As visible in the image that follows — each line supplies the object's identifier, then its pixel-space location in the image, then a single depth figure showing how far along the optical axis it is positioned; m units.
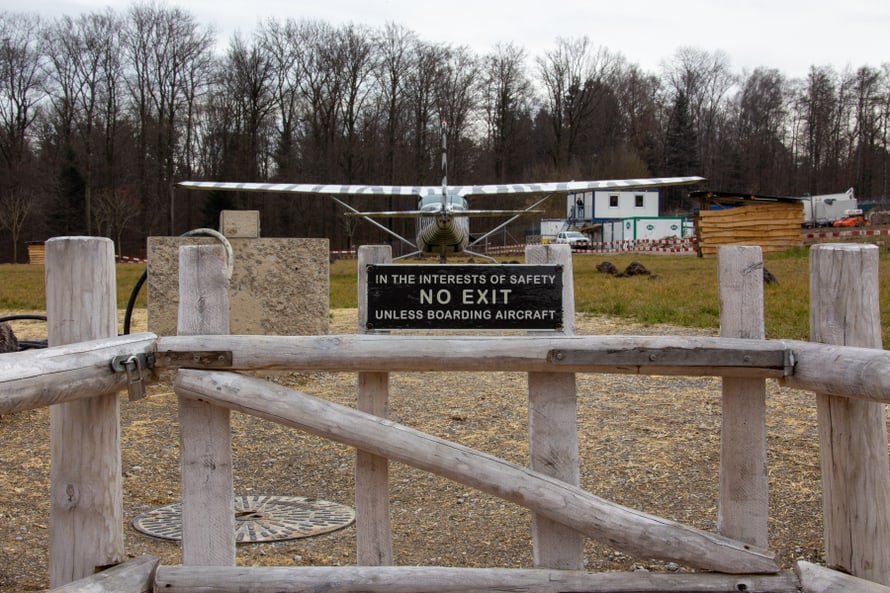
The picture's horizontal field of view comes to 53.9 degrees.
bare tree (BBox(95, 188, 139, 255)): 47.25
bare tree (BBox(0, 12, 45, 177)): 49.03
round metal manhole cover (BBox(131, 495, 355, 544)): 4.40
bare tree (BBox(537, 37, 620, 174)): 69.19
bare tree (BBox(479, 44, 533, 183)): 64.00
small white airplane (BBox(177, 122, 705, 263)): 22.94
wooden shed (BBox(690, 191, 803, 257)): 32.88
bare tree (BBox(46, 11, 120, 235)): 50.00
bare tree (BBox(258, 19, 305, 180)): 53.56
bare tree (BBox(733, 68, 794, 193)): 71.06
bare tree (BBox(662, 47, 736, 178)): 74.75
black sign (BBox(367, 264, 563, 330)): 3.39
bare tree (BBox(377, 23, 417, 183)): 55.66
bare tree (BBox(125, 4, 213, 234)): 51.50
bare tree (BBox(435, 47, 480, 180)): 58.41
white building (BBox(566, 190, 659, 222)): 63.25
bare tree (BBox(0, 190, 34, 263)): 43.49
